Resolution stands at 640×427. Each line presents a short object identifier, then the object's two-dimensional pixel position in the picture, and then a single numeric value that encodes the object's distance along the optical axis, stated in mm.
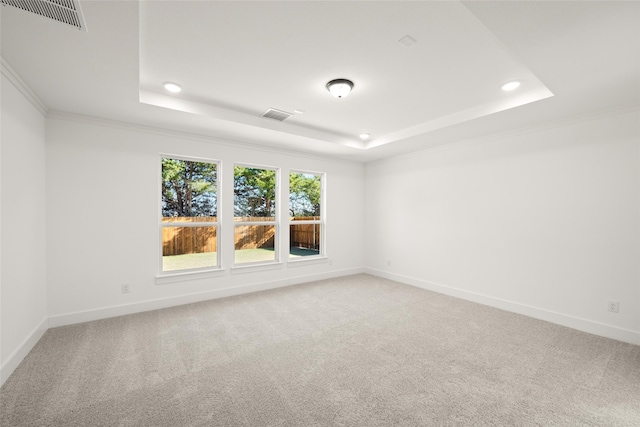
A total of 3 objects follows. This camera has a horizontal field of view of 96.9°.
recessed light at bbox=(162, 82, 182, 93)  2889
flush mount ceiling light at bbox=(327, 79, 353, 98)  2763
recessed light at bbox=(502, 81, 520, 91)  2781
